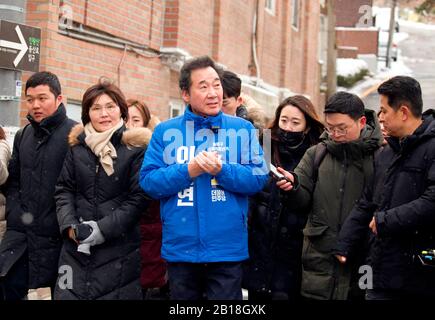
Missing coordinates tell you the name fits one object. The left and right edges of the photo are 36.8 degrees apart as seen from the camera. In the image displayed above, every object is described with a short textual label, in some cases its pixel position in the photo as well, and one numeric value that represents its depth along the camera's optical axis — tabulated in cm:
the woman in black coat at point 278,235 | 469
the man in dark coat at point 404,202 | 373
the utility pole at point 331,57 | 2142
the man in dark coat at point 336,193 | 439
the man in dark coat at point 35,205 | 467
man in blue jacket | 400
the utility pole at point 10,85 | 511
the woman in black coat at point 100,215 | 441
